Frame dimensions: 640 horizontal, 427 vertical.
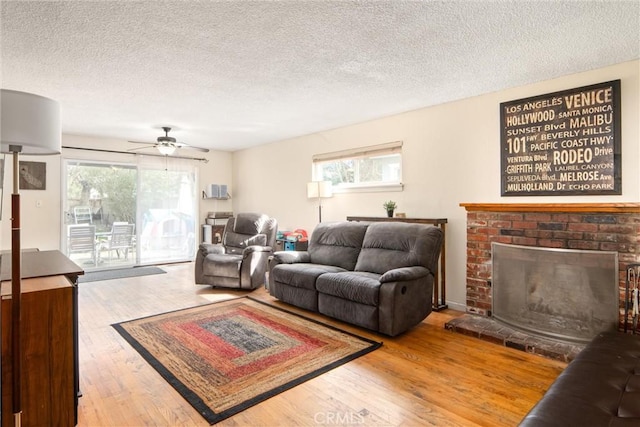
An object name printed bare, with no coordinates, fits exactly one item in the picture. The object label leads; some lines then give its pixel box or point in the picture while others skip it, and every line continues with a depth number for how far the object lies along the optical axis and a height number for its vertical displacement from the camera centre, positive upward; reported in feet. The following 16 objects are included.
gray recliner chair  14.62 -1.90
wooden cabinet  5.04 -2.17
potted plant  13.57 +0.29
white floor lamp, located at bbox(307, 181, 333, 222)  16.06 +1.21
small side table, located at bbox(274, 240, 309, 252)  16.71 -1.54
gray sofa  9.65 -1.93
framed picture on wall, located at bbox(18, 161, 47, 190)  16.80 +2.03
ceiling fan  15.84 +3.33
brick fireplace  8.51 -0.55
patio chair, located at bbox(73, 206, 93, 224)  18.54 +0.04
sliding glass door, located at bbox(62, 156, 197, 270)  18.65 +0.21
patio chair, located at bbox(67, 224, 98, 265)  18.42 -1.31
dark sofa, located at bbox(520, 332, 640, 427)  4.19 -2.52
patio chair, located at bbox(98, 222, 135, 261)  19.65 -1.41
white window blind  14.20 +2.85
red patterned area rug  6.93 -3.49
